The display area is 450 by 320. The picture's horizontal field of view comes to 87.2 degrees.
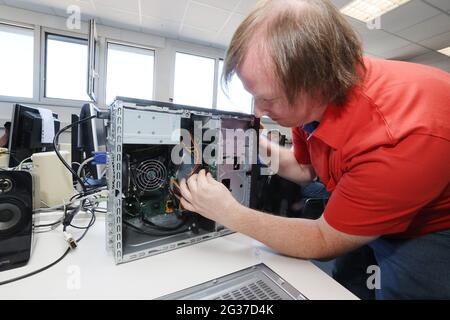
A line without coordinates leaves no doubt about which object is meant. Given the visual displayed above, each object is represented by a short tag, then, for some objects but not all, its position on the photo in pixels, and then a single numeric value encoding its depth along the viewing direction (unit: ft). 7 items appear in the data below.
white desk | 1.30
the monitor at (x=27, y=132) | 3.43
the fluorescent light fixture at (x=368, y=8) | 8.54
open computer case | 1.53
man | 1.34
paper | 4.05
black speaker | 1.51
